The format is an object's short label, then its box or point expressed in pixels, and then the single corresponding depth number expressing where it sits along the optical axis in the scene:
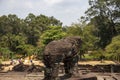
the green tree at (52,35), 29.39
